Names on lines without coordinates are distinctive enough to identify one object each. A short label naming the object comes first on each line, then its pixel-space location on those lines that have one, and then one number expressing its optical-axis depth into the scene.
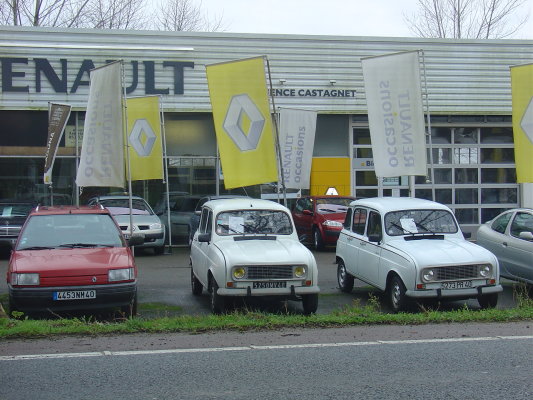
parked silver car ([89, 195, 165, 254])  18.08
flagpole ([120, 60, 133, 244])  13.33
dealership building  21.09
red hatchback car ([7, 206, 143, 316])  8.91
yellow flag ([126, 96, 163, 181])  18.30
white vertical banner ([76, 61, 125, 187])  13.80
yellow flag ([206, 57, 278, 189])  13.59
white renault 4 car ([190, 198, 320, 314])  9.44
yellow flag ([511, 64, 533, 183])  14.70
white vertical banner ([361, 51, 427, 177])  14.48
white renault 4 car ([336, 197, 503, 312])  9.75
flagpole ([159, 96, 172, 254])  19.29
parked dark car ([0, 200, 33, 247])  17.58
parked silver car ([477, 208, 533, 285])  11.34
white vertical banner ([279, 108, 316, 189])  18.72
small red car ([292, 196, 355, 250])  19.14
